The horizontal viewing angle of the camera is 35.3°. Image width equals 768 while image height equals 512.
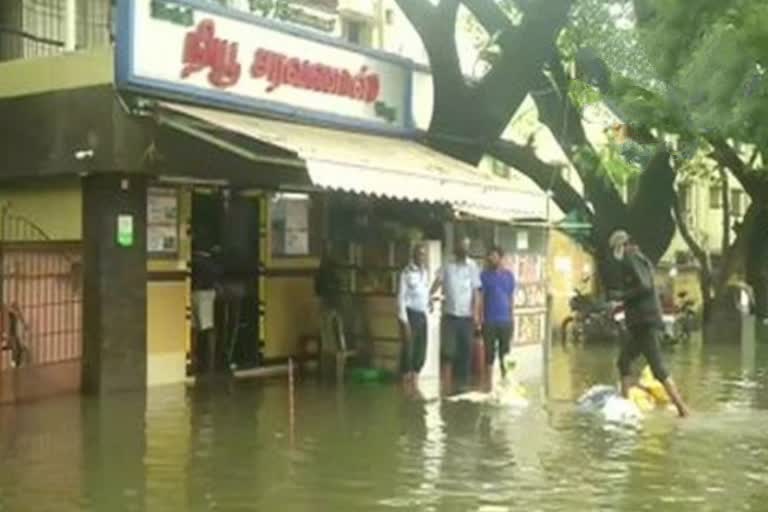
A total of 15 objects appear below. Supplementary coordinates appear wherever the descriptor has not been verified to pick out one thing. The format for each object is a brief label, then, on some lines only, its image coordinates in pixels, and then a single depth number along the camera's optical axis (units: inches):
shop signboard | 496.7
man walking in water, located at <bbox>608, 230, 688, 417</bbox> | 471.8
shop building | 497.4
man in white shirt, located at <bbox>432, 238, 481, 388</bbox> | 584.1
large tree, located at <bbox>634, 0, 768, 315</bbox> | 325.7
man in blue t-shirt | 574.2
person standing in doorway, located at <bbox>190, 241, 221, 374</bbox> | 571.2
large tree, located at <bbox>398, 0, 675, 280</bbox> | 705.6
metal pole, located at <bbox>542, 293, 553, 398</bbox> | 633.9
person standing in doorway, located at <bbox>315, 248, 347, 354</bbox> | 602.9
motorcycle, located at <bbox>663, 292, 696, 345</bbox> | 936.3
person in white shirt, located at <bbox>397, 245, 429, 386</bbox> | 569.3
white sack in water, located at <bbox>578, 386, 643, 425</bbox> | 461.4
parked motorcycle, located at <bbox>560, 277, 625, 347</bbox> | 938.7
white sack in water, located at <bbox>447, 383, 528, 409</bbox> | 504.1
